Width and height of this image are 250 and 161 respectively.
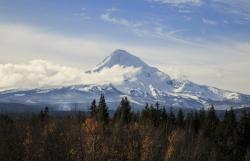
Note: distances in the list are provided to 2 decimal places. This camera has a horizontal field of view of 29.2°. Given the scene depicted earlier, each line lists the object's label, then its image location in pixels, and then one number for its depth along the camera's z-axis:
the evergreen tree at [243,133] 79.50
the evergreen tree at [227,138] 71.50
